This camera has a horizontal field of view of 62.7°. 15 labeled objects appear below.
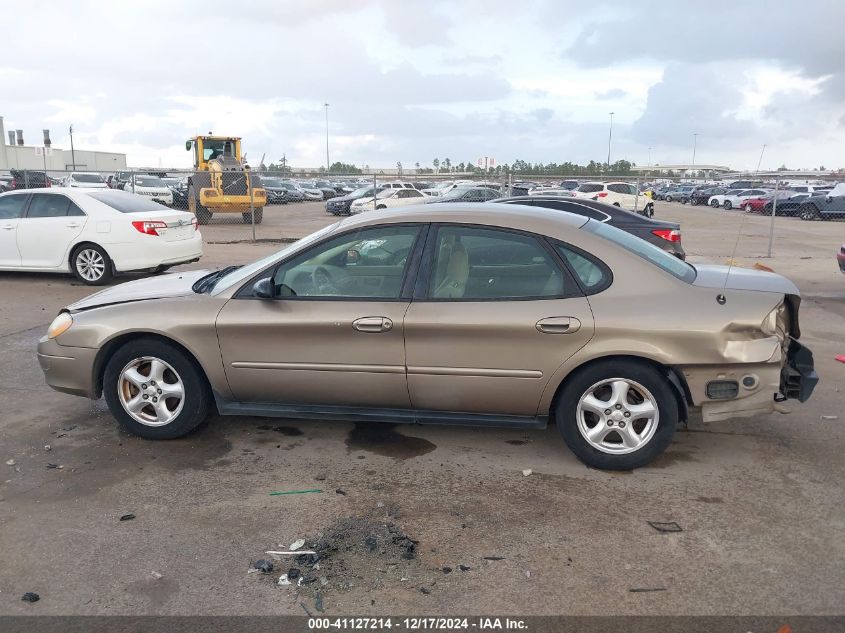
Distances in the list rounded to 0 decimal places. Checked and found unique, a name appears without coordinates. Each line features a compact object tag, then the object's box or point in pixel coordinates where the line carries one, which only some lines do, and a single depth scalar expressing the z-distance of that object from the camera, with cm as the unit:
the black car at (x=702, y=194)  4944
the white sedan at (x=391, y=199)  2588
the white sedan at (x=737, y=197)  4240
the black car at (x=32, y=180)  2991
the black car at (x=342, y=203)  3181
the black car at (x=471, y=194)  2183
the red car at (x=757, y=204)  3581
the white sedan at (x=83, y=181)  2967
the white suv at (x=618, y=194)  2941
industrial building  6881
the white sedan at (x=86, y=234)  1041
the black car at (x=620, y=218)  1089
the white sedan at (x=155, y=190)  3017
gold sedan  409
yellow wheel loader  2383
